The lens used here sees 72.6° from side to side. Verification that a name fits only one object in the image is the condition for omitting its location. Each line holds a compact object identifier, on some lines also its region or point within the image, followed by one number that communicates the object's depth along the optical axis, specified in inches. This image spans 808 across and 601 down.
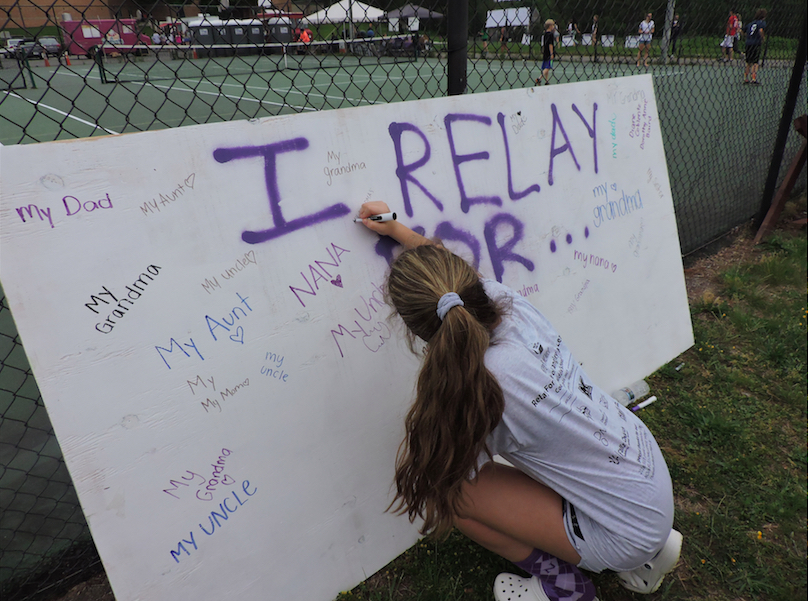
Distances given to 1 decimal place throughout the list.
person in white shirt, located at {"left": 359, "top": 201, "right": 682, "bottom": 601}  55.4
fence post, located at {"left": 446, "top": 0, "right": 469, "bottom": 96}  85.8
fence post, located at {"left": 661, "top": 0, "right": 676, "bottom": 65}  184.9
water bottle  105.7
